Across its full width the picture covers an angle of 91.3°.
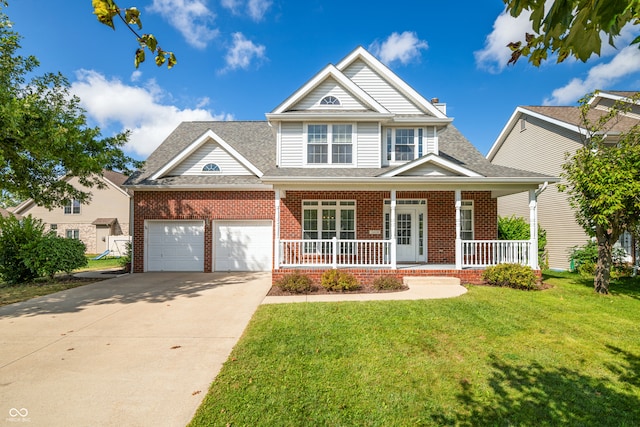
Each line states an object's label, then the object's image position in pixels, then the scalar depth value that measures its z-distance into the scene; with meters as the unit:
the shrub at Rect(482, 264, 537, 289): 9.30
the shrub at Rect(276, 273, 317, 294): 9.06
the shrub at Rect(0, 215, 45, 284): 10.77
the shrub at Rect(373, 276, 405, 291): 9.25
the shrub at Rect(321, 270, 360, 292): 9.23
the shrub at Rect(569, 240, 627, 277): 11.31
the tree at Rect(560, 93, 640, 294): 8.22
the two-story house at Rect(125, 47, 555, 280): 10.45
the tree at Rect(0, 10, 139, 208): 8.63
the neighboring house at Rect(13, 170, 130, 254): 26.33
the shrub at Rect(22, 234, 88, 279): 10.77
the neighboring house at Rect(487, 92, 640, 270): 14.41
